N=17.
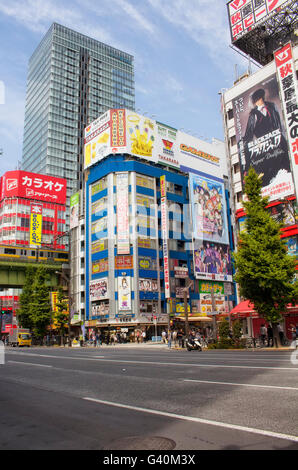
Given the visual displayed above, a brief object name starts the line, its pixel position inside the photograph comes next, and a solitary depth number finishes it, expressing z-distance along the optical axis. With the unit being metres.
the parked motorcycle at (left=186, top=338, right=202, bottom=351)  24.92
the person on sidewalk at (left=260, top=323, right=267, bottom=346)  26.86
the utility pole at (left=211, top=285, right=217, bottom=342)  29.30
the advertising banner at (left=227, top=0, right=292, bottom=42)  44.09
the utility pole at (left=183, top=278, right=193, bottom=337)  31.56
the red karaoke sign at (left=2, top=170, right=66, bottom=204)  80.19
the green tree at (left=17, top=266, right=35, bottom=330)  54.38
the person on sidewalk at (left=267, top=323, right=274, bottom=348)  25.96
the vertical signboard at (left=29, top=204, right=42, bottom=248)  74.56
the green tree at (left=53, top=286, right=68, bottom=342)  51.34
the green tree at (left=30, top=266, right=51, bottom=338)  52.38
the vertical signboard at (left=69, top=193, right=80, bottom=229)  70.85
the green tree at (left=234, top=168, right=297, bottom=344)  23.77
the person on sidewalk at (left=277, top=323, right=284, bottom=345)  26.20
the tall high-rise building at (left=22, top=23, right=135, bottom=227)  121.56
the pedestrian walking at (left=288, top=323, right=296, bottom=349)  31.00
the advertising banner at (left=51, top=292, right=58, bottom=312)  56.50
